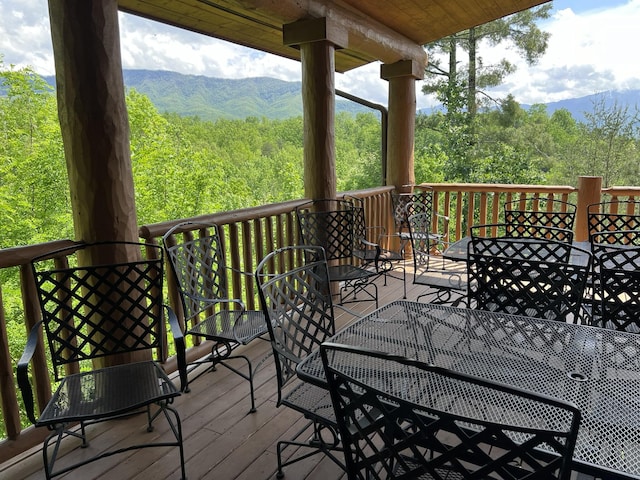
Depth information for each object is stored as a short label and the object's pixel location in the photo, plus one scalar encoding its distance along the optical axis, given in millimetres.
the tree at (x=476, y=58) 13570
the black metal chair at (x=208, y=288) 2531
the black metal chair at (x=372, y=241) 4327
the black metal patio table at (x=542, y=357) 1064
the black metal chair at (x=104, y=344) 1804
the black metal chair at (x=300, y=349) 1723
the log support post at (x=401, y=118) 5637
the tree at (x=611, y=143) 15742
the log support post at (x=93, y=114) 2119
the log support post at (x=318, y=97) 3910
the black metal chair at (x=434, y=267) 3455
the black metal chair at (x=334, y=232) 3838
